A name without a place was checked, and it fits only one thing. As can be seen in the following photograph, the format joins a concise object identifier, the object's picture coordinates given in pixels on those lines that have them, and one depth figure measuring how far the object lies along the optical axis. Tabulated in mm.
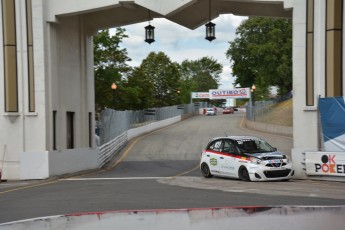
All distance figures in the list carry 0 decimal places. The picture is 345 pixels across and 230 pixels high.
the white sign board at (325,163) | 17000
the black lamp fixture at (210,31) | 22562
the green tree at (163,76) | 105625
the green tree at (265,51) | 67250
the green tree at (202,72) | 147000
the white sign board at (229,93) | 78688
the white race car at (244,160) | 17203
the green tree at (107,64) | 55969
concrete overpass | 19188
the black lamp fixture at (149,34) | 23208
